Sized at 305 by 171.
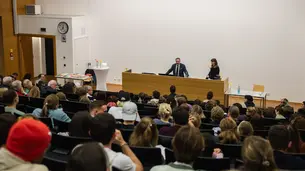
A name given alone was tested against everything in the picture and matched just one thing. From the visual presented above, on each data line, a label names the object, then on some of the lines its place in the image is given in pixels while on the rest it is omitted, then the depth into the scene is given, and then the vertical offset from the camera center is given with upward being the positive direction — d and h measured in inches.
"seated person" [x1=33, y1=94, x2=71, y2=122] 253.9 -39.1
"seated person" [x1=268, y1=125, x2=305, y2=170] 156.3 -39.1
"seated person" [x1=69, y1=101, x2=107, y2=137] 198.2 -38.2
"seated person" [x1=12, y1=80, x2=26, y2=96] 367.6 -34.3
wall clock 564.4 +33.2
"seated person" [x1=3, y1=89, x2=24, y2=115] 255.9 -33.2
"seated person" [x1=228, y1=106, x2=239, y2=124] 289.1 -44.5
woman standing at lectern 512.4 -24.1
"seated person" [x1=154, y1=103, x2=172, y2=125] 250.4 -39.8
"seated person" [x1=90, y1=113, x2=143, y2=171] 125.3 -27.2
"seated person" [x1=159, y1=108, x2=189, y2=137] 217.0 -38.3
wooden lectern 477.7 -42.6
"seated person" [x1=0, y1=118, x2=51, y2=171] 90.5 -22.3
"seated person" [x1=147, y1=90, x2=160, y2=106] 375.6 -47.4
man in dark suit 536.4 -24.1
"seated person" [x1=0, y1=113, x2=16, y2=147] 118.3 -23.0
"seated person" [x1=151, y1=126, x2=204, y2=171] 110.7 -27.8
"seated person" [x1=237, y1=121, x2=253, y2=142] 219.5 -43.5
